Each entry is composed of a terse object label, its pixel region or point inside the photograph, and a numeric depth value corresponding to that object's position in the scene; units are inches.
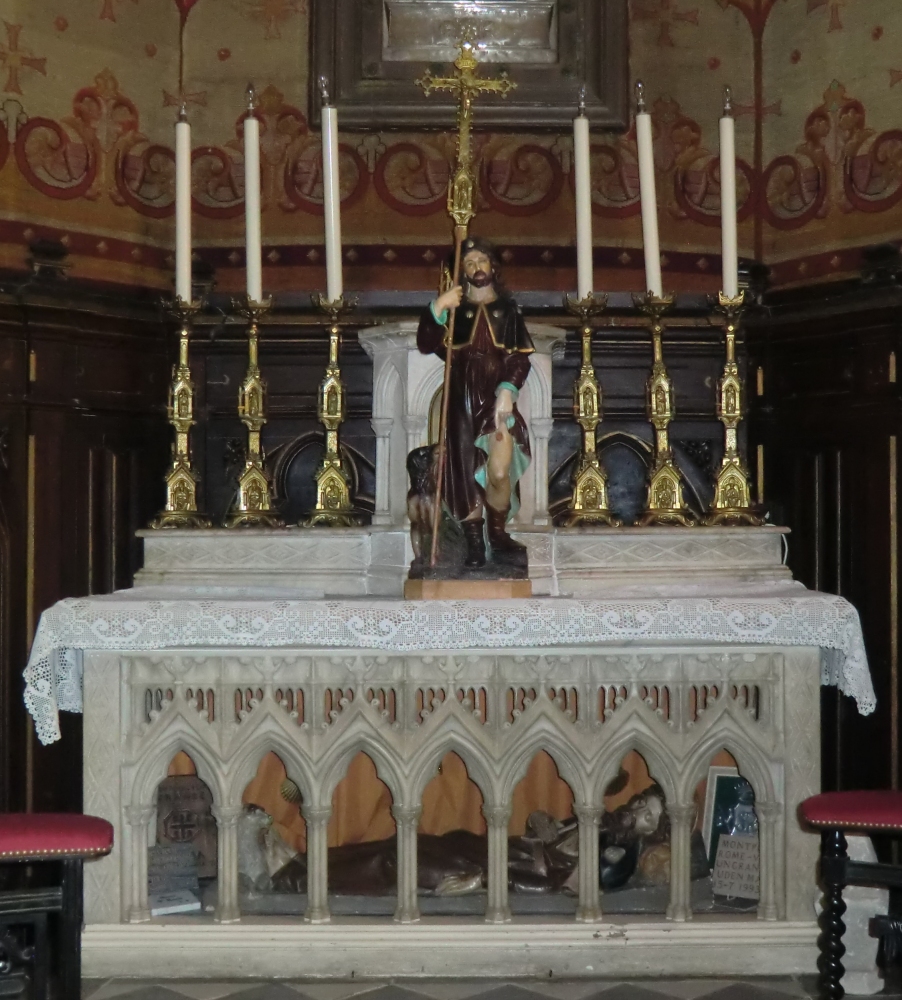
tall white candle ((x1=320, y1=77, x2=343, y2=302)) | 189.8
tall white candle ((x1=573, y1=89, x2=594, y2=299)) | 191.0
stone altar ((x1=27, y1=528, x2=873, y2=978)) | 167.9
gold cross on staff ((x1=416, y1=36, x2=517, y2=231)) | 179.9
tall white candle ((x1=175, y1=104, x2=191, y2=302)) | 190.5
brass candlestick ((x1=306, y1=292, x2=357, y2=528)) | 193.5
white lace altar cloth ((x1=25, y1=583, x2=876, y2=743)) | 163.0
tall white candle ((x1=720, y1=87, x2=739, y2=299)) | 190.9
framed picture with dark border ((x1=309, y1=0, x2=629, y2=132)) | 228.4
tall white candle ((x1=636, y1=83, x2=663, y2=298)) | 190.5
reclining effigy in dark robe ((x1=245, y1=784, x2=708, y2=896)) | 185.8
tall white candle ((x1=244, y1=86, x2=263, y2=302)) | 191.9
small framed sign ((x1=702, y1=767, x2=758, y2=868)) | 194.2
